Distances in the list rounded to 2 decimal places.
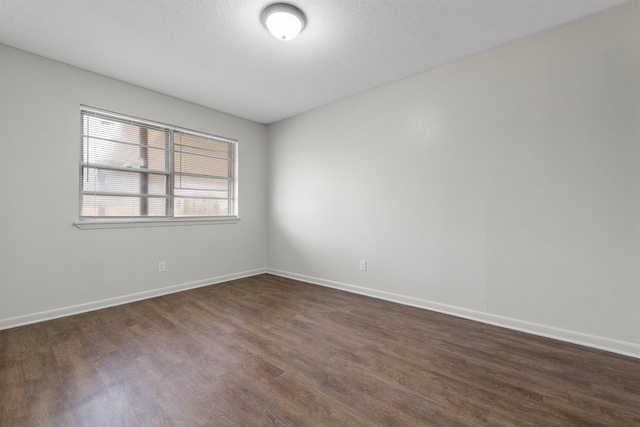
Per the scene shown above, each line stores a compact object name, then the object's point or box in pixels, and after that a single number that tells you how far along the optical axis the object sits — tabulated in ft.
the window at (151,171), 9.71
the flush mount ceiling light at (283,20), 6.45
